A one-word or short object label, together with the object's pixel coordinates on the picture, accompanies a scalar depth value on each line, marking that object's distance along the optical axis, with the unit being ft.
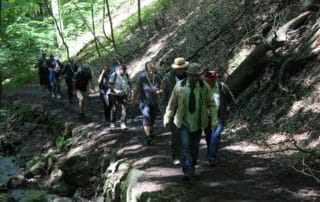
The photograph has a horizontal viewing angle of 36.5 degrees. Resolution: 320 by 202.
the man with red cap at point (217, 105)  29.91
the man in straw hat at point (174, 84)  29.12
